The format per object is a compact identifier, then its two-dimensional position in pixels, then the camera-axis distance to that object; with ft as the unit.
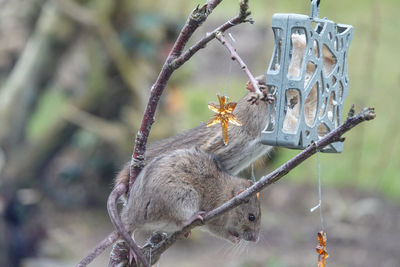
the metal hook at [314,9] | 20.44
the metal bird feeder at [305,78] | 20.44
